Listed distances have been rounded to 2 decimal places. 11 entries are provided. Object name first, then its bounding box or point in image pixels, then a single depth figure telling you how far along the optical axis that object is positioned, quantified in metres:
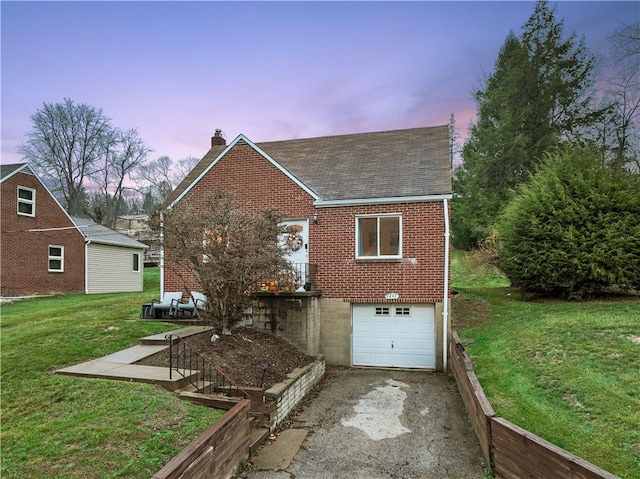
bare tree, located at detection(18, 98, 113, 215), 31.77
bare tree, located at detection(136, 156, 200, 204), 38.78
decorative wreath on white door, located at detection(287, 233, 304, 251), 11.57
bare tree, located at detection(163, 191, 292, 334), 7.77
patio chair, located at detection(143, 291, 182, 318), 11.47
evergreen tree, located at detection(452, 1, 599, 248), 24.78
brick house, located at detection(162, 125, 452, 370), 10.59
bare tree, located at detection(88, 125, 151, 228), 36.19
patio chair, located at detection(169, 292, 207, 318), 11.40
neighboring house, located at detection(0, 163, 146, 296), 17.20
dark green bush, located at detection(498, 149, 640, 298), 10.73
